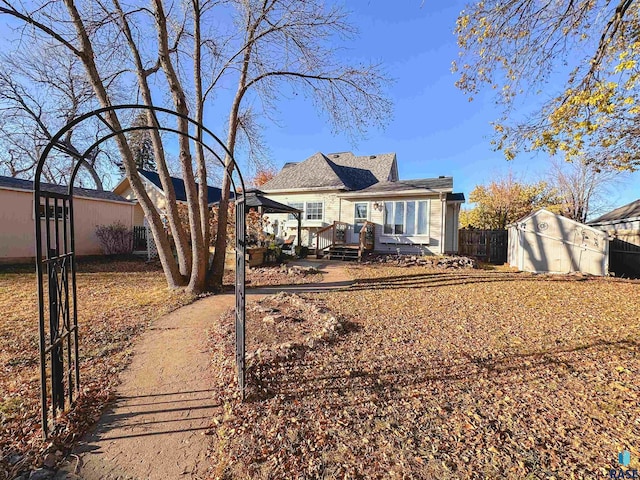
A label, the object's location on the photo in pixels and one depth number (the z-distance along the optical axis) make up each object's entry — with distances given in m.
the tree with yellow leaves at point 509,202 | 21.17
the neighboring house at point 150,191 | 17.06
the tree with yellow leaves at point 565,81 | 5.46
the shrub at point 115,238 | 13.99
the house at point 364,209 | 13.32
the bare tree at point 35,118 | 7.11
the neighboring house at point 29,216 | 11.01
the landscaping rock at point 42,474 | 1.96
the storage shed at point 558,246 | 10.14
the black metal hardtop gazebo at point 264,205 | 11.56
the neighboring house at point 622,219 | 12.76
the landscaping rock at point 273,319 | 5.00
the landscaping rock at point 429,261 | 11.91
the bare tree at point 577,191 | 19.73
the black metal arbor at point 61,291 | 2.19
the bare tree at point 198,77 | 6.05
